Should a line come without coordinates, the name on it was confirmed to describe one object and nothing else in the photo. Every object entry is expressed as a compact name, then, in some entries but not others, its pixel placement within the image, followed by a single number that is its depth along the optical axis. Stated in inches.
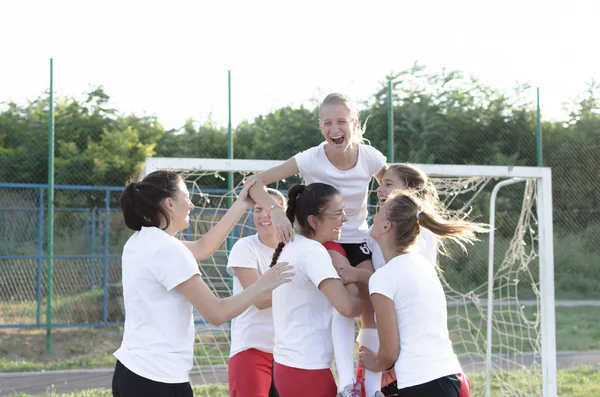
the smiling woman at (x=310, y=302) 114.8
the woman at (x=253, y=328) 143.0
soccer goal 209.5
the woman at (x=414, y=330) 110.3
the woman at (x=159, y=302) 105.6
